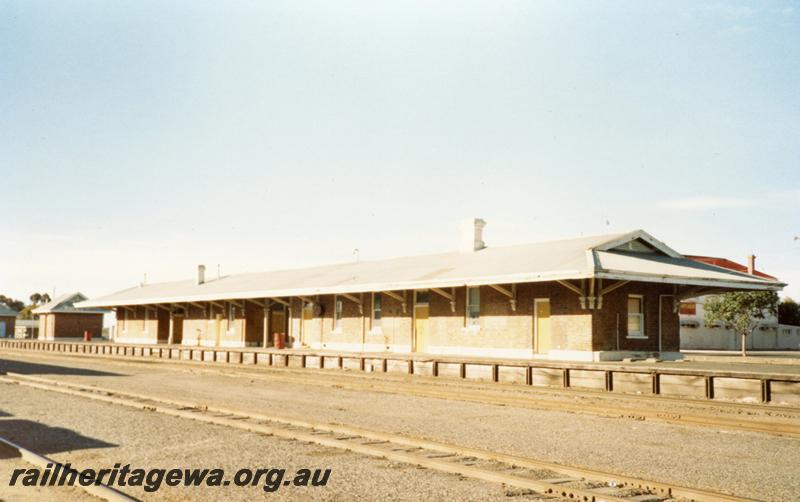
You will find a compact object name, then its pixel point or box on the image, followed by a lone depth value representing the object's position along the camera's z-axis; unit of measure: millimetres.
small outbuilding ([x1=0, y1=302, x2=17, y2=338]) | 79125
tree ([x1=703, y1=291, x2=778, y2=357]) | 45156
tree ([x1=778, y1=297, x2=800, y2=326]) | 67375
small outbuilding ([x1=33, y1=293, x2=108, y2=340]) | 62281
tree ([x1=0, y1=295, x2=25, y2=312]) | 131100
